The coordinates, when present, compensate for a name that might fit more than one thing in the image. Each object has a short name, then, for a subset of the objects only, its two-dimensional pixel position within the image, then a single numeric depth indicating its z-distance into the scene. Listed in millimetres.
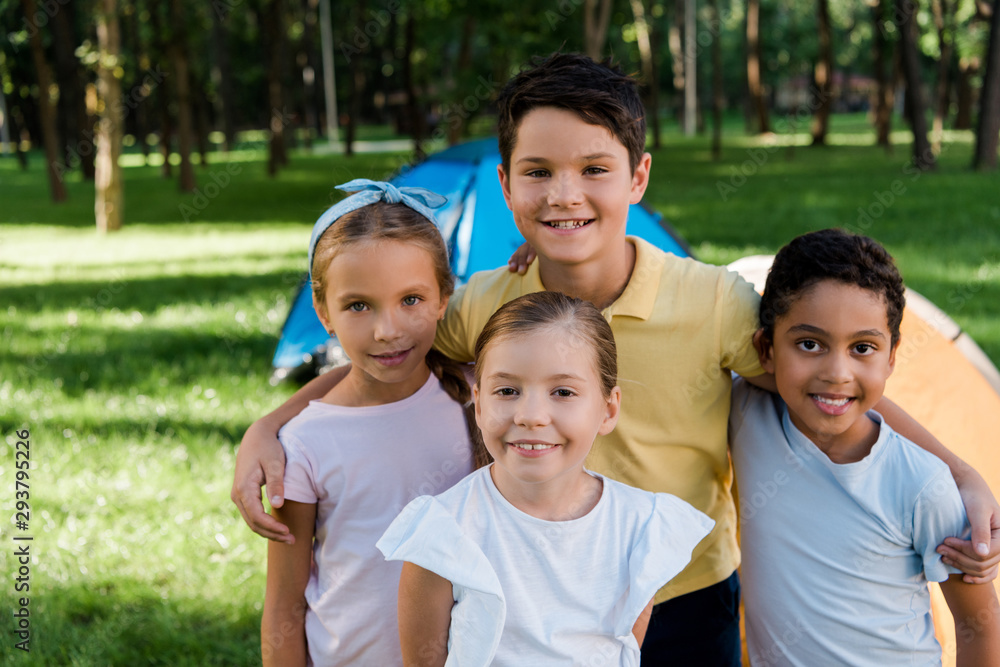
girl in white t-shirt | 1514
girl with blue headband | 1811
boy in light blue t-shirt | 1778
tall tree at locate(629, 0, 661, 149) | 21625
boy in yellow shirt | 1788
